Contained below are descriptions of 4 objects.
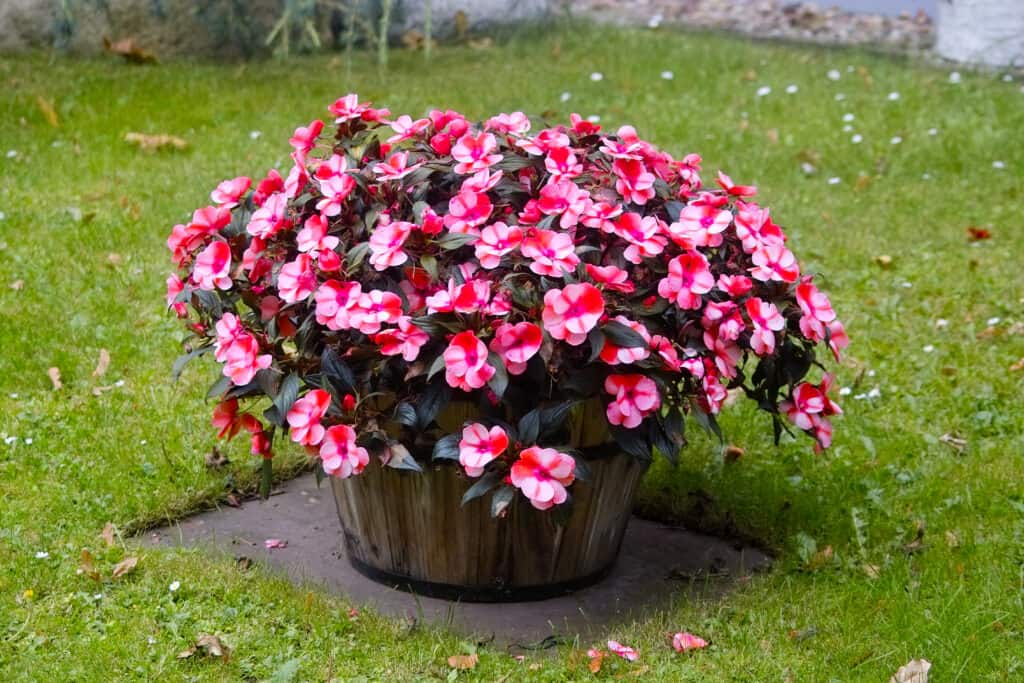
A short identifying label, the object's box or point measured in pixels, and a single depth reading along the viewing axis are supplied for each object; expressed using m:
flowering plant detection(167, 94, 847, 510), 3.38
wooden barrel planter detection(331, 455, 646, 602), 3.70
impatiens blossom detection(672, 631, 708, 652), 3.63
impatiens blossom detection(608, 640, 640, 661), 3.55
